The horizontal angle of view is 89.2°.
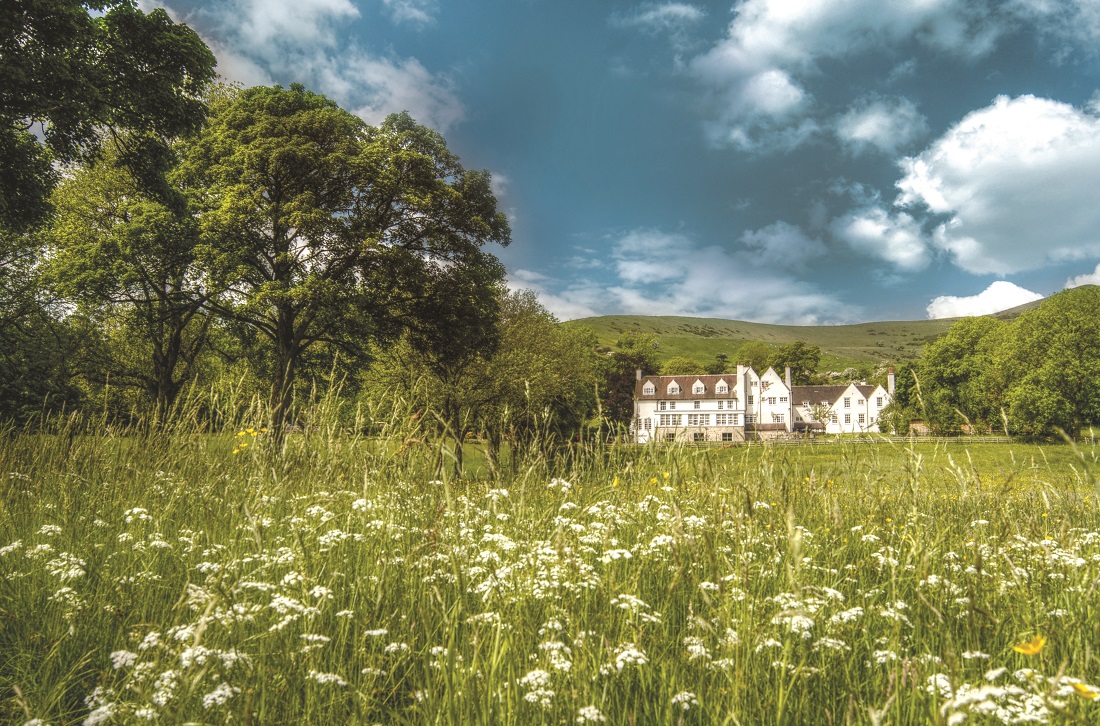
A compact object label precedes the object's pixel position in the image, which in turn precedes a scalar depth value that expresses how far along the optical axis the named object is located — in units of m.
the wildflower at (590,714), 1.94
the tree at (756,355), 150.75
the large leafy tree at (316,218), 21.05
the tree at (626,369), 81.84
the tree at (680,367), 137.62
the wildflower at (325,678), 2.22
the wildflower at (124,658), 2.35
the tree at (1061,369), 45.84
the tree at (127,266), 20.88
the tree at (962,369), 61.56
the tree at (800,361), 144.25
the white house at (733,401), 99.56
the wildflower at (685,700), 2.11
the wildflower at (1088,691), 1.56
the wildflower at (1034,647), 1.58
